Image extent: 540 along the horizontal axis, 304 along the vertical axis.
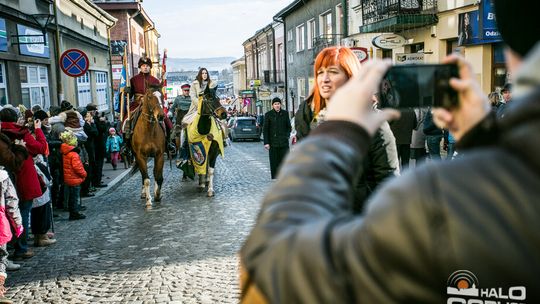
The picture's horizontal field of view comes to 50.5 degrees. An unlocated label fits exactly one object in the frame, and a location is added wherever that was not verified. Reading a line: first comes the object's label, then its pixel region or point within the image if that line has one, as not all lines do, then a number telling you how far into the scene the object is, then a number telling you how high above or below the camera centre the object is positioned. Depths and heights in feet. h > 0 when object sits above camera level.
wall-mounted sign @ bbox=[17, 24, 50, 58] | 50.72 +5.54
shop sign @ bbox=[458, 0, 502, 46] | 46.91 +5.08
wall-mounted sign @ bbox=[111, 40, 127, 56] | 113.14 +10.10
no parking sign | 46.75 +3.09
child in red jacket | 30.96 -3.73
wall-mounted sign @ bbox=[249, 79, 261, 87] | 180.75 +3.69
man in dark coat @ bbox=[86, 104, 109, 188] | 44.16 -3.71
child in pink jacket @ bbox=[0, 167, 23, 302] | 19.01 -3.98
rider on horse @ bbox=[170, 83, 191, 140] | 44.65 -0.83
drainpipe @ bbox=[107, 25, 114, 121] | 100.30 +3.99
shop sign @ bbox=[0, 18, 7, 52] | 45.78 +5.44
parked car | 116.78 -6.88
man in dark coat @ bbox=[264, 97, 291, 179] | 43.42 -2.89
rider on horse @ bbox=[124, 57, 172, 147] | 37.61 +0.80
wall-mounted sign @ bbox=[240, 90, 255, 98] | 188.44 +0.62
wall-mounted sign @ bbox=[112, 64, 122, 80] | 108.58 +5.60
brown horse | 35.88 -2.55
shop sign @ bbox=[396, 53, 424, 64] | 53.36 +3.00
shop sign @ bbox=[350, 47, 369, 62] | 51.78 +3.53
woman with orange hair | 10.54 -0.38
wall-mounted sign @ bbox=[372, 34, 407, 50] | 60.90 +5.23
